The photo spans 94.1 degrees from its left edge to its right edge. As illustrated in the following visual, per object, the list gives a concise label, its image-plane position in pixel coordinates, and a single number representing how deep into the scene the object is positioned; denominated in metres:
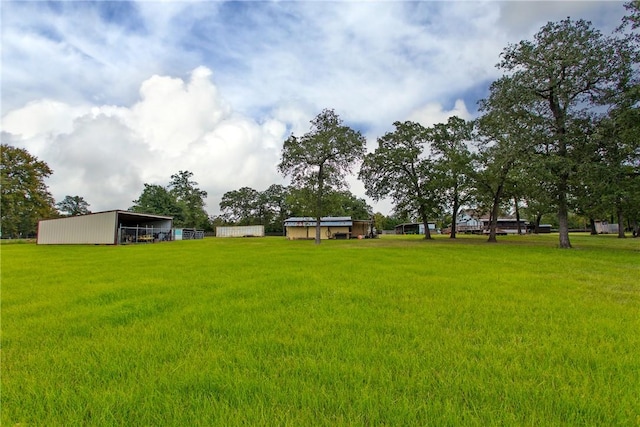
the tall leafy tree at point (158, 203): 63.22
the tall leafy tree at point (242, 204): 88.94
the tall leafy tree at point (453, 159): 30.10
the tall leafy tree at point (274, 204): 87.44
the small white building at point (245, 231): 70.75
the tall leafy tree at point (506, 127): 19.67
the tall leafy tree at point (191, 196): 75.75
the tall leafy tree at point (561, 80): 17.92
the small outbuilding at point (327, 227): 50.62
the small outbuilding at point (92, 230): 31.92
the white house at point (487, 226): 68.25
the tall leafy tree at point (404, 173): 34.03
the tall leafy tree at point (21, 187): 39.25
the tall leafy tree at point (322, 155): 30.36
